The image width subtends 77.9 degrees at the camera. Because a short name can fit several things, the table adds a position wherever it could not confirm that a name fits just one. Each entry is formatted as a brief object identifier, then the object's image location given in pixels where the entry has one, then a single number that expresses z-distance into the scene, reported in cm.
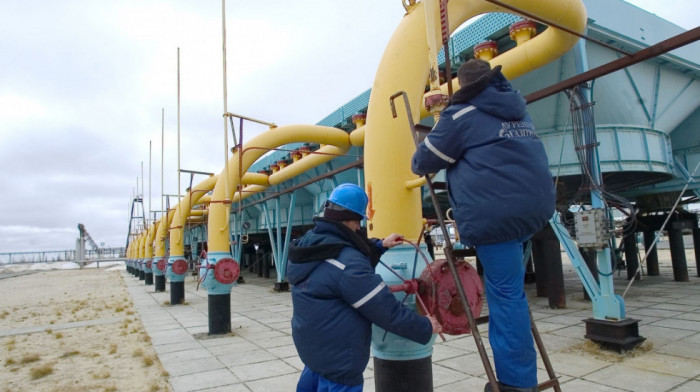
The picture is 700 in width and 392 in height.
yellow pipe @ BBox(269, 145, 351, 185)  982
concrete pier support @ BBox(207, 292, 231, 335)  783
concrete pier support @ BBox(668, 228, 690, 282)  1250
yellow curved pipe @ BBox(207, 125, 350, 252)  816
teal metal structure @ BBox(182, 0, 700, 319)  720
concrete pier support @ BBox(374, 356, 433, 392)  261
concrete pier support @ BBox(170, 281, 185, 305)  1281
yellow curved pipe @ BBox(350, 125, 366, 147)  897
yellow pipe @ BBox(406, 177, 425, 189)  279
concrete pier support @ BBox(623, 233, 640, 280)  1330
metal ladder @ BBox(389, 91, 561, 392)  196
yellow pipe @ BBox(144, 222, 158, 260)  2062
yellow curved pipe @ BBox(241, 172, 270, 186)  1294
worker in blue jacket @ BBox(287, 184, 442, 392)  209
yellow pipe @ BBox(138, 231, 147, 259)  2500
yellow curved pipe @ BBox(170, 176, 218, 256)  1243
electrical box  565
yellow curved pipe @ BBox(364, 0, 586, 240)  291
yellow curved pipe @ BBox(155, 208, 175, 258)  1621
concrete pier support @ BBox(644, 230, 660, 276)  1454
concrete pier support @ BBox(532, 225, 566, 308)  890
